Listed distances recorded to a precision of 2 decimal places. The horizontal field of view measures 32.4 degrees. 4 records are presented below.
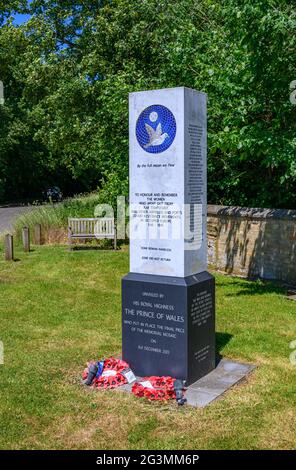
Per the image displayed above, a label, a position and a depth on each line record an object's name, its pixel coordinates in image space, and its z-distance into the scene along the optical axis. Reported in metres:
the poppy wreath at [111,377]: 5.86
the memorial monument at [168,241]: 5.68
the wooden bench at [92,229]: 15.40
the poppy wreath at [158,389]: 5.48
